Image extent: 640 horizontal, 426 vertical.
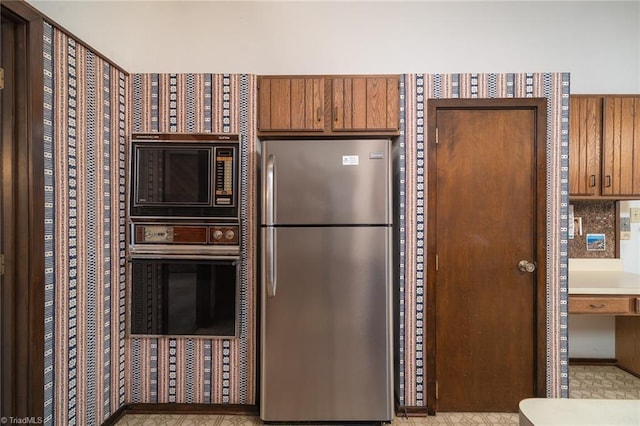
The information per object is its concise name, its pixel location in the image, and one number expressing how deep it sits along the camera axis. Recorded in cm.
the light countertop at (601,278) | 211
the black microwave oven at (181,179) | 192
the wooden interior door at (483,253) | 199
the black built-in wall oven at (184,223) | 192
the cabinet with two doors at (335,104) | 196
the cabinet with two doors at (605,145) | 229
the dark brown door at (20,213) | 135
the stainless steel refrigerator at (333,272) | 183
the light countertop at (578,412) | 113
